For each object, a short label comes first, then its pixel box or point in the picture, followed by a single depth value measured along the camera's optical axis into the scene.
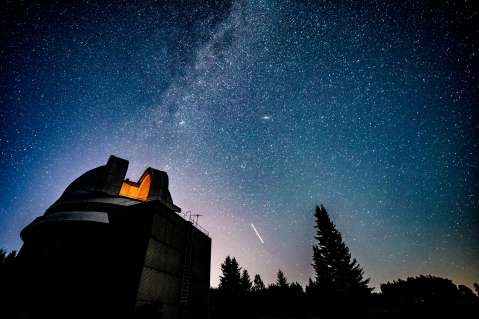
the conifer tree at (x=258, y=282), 75.06
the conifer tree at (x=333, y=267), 25.08
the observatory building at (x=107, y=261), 12.40
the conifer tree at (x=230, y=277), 41.74
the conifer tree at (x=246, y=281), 53.20
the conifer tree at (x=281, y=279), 65.78
